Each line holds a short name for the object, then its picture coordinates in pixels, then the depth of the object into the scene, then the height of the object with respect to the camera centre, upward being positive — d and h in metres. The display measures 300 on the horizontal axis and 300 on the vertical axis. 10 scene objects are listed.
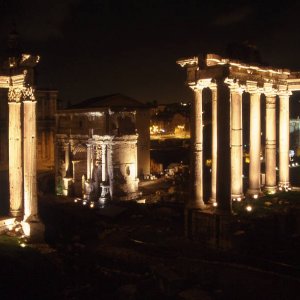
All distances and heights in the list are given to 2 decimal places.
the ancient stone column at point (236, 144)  25.70 +0.10
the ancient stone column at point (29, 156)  23.09 -0.39
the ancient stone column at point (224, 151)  22.25 -0.23
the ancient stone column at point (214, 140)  26.05 +0.34
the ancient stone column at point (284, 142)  30.56 +0.18
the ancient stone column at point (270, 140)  29.77 +0.34
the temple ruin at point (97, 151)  39.62 -0.32
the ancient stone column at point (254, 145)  28.03 +0.04
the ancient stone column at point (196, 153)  23.91 -0.34
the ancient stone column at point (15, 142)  23.58 +0.30
